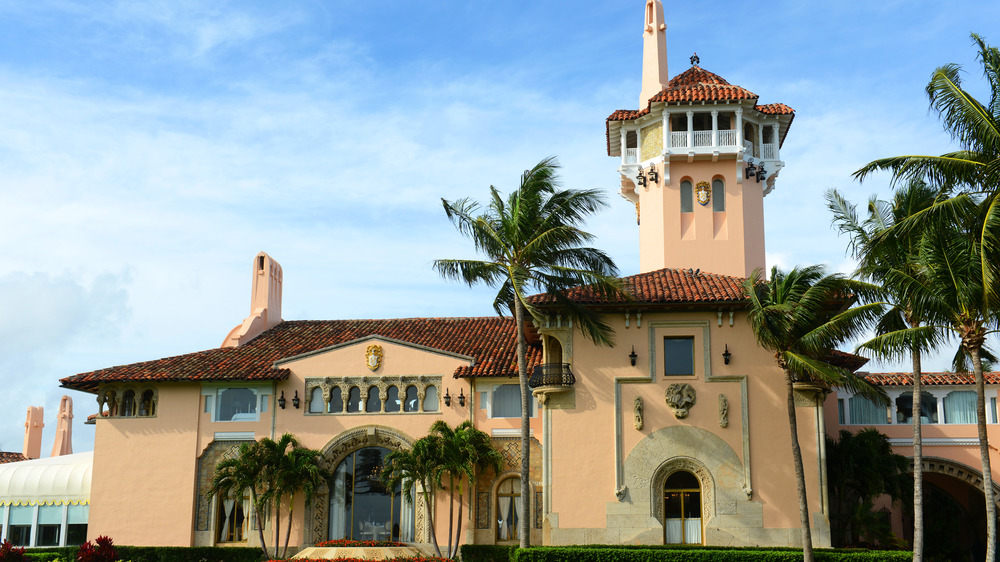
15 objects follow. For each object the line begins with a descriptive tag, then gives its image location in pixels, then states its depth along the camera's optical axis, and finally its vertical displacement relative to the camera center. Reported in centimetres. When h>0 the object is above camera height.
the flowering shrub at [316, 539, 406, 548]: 3034 -211
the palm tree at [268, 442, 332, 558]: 3422 -5
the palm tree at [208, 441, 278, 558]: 3403 -4
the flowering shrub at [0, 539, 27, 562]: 3334 -281
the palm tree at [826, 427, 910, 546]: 3083 -1
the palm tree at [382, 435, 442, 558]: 3338 +31
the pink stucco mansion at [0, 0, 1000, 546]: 2797 +255
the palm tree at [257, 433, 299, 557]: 3422 +21
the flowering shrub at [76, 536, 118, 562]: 3041 -247
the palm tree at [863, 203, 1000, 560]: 2138 +443
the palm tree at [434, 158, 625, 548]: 2816 +660
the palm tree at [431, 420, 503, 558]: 3344 +79
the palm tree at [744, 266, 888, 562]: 2519 +406
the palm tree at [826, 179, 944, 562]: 2406 +570
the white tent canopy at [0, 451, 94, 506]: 3781 -44
